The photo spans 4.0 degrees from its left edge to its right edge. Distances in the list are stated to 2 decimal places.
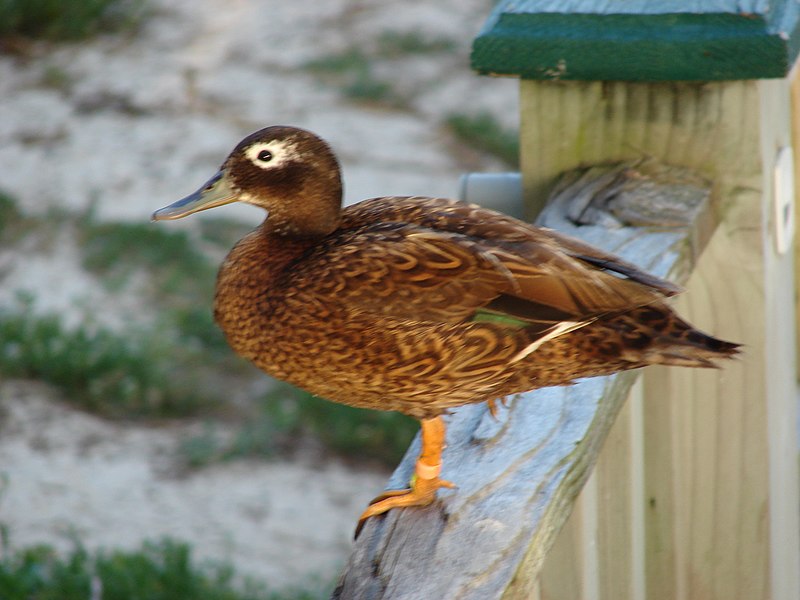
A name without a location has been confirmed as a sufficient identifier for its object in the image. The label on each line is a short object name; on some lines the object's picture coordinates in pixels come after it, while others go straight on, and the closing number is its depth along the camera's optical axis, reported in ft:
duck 20.51
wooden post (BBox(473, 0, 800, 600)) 20.82
